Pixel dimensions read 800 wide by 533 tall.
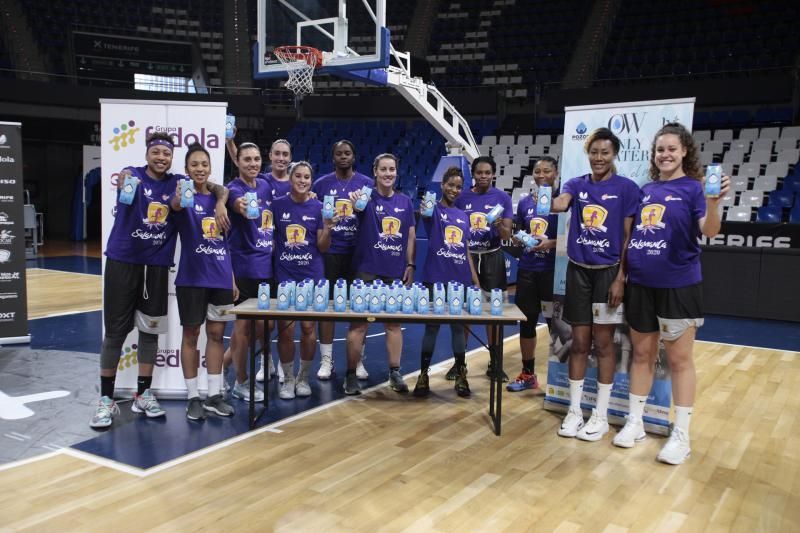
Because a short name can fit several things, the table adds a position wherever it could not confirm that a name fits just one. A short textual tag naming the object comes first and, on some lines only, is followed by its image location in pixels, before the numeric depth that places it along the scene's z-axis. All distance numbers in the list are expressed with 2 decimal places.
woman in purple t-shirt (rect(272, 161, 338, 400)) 4.42
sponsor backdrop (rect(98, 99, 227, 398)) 4.46
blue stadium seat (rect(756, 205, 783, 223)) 10.15
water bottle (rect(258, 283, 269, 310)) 3.89
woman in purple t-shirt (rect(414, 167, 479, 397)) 4.66
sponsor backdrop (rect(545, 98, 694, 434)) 4.11
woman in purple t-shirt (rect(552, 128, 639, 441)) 3.78
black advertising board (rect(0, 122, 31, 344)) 5.99
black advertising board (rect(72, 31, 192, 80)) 16.05
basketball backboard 8.17
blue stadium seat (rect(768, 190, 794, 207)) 10.45
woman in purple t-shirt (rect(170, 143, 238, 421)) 4.00
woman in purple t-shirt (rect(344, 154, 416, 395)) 4.66
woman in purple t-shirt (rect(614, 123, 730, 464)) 3.45
